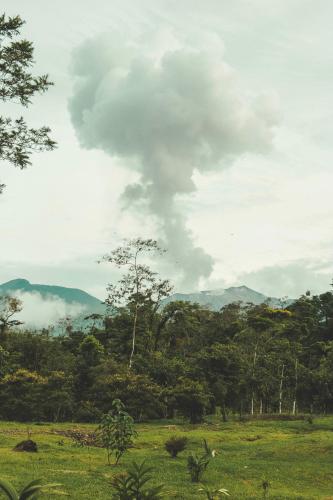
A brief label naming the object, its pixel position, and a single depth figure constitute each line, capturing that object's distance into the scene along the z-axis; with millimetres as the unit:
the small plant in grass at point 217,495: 16741
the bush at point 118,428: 23516
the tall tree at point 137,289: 65312
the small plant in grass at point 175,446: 27078
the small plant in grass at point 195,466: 20453
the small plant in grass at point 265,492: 16600
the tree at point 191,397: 50719
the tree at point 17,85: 22625
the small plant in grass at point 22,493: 7793
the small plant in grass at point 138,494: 8789
